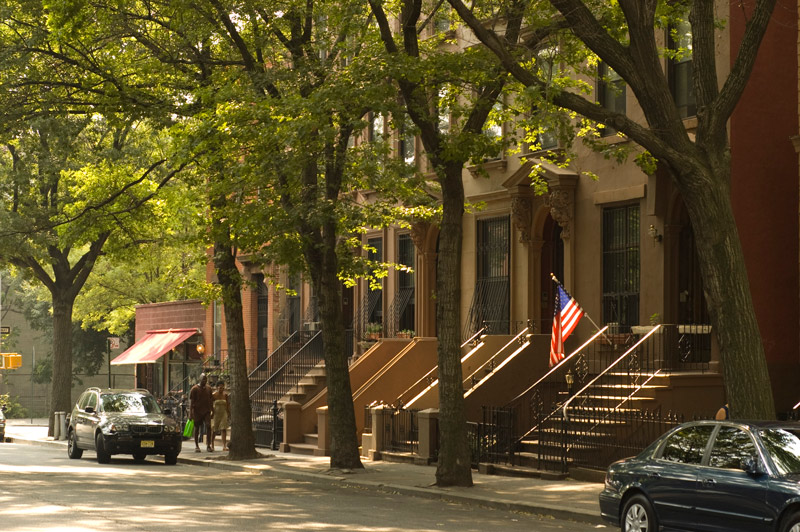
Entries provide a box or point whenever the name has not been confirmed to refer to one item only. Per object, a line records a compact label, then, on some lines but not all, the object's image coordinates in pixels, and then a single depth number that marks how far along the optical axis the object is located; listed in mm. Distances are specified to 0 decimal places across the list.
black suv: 26344
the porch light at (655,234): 22988
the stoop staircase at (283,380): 30578
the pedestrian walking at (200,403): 29812
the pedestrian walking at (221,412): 29453
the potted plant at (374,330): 31969
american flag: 21781
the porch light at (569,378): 23422
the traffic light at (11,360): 45406
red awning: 42684
